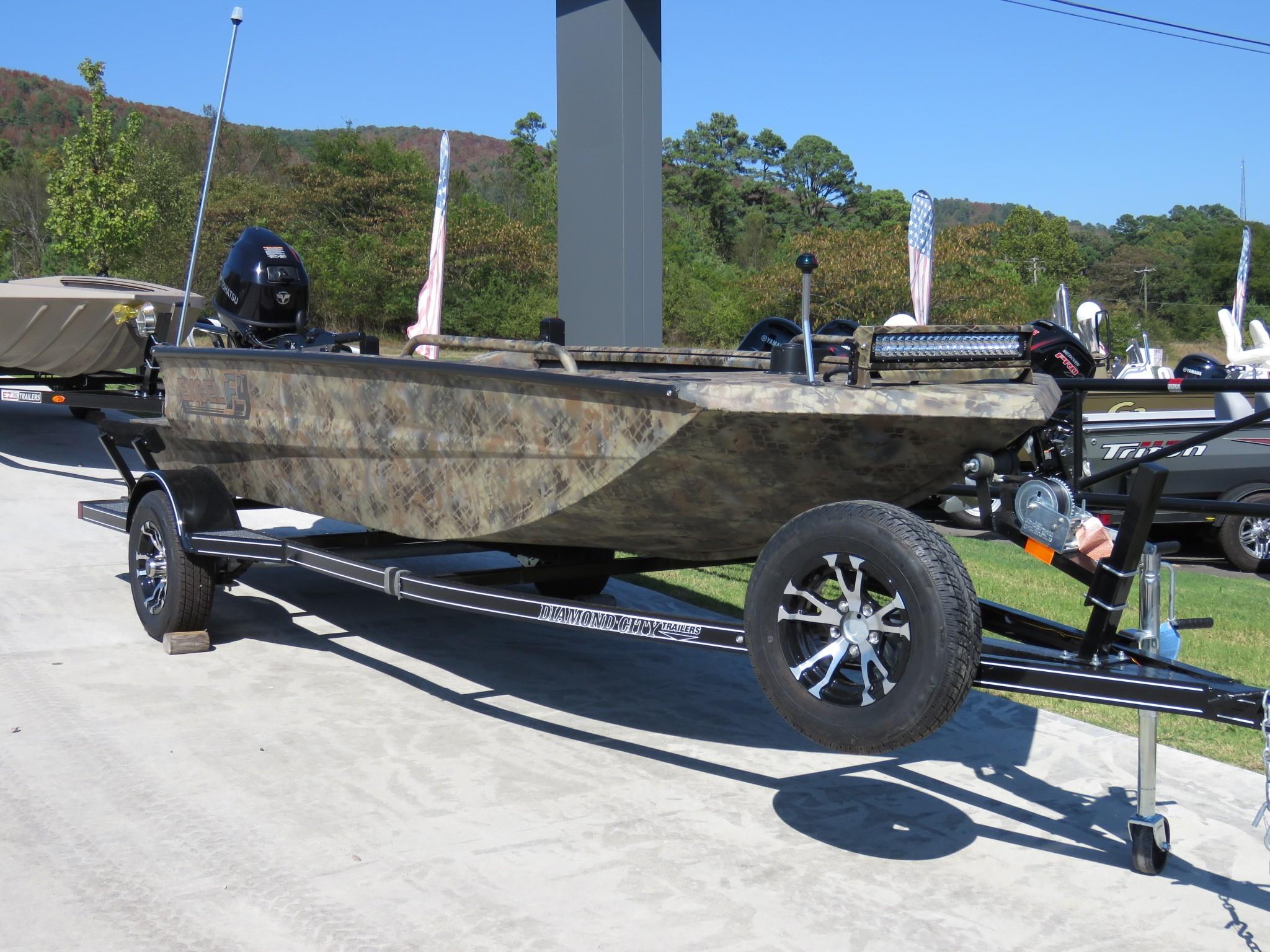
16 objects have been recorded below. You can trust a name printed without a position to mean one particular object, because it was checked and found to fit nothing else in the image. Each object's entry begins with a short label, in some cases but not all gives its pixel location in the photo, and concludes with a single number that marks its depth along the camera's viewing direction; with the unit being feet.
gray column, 29.68
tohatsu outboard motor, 20.75
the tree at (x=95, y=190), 81.30
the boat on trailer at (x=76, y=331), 36.14
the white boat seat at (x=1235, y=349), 34.37
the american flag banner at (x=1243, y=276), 64.54
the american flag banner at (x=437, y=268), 38.44
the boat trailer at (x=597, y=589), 9.89
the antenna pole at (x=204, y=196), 18.89
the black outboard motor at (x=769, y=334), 20.31
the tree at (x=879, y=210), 190.70
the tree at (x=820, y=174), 209.77
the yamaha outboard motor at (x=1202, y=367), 33.63
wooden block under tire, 18.21
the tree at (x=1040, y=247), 179.32
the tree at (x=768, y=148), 240.94
